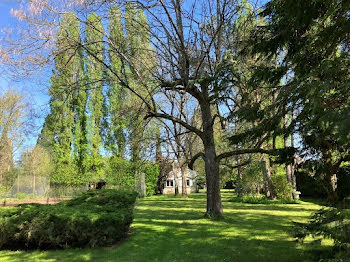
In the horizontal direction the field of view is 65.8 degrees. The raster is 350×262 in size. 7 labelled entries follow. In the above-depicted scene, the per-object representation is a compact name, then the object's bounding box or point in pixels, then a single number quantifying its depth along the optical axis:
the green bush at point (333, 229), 3.36
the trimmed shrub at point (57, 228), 6.21
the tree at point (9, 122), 24.58
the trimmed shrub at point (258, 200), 16.03
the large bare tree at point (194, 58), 8.19
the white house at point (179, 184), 35.88
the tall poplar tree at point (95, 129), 28.30
